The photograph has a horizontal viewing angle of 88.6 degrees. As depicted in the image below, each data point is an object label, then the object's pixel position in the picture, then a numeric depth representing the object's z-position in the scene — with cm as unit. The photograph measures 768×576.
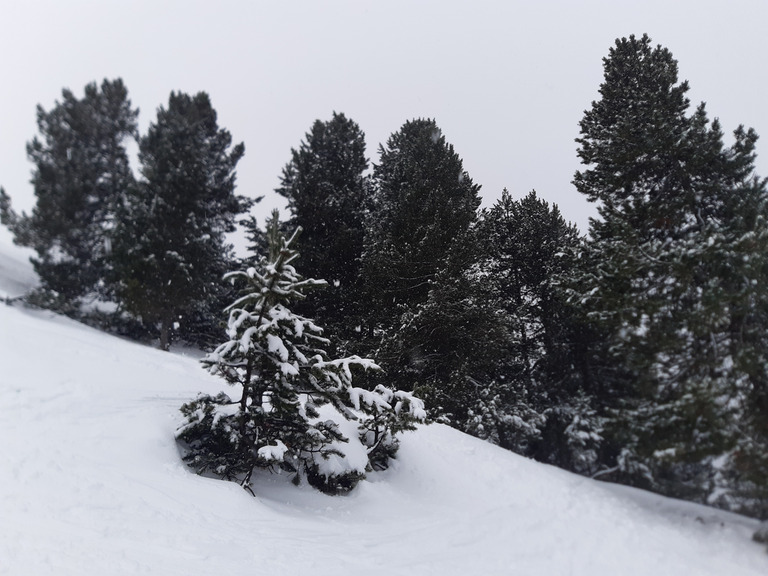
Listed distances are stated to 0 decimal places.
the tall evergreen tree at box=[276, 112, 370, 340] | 1545
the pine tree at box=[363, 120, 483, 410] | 1220
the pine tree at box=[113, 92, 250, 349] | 1364
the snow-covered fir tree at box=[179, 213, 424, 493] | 712
